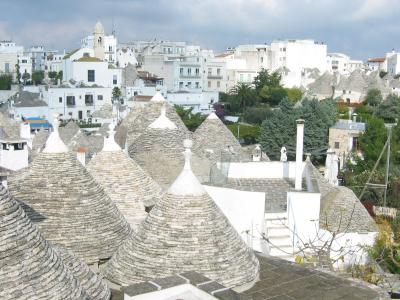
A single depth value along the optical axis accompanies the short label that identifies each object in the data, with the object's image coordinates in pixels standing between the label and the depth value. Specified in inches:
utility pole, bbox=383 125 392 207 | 1022.3
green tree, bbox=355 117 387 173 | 1370.6
